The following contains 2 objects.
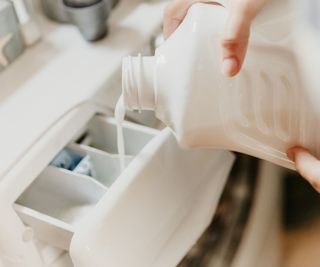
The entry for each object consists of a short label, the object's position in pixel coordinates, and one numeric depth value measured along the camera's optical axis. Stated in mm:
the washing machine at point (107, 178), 788
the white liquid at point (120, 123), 800
